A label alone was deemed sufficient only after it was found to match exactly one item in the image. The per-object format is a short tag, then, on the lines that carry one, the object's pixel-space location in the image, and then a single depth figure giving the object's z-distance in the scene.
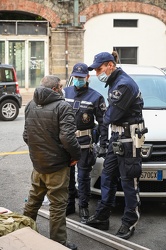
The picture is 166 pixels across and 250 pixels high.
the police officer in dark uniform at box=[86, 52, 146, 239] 7.00
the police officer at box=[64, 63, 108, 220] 7.78
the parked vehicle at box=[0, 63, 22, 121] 21.09
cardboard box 5.08
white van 7.88
